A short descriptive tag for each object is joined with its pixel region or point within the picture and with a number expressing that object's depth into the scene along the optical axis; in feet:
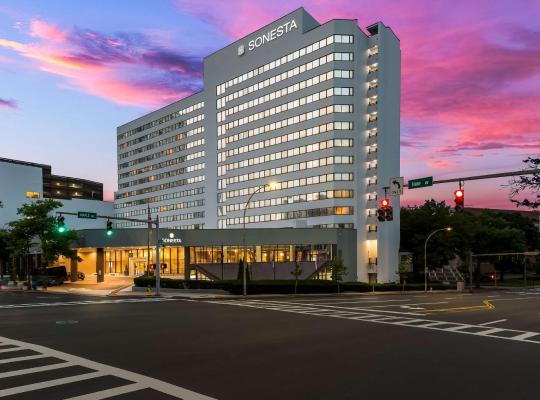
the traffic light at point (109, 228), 131.13
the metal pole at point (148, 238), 199.37
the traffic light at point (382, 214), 83.56
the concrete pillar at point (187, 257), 252.26
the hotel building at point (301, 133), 321.93
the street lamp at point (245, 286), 154.10
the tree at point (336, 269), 214.90
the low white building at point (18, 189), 381.81
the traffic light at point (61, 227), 138.70
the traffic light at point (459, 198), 66.44
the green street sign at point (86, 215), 130.62
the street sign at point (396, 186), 78.64
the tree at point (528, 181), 51.11
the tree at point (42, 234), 207.31
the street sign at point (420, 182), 73.36
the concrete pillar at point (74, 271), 243.27
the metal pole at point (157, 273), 154.20
